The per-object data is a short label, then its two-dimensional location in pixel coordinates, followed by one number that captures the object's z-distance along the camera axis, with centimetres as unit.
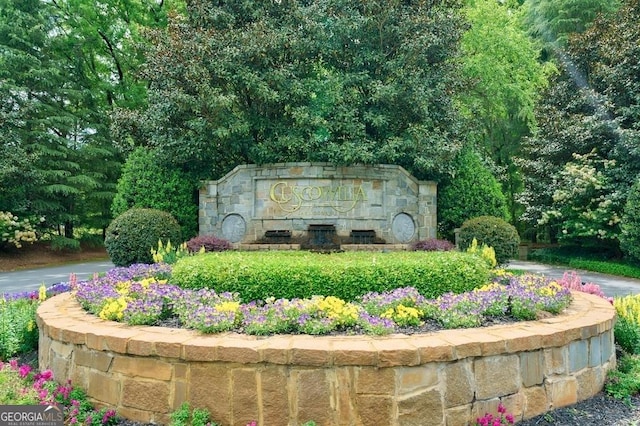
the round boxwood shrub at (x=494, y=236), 898
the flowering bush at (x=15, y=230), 1359
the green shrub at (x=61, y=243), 1538
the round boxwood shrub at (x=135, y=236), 880
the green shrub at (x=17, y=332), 431
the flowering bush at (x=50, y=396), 304
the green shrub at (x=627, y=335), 432
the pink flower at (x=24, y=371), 359
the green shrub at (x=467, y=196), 1031
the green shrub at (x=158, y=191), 1016
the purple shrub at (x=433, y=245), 930
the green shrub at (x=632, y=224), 1038
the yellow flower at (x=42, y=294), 534
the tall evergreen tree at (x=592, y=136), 1165
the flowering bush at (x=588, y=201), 1157
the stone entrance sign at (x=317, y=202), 997
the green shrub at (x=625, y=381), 358
